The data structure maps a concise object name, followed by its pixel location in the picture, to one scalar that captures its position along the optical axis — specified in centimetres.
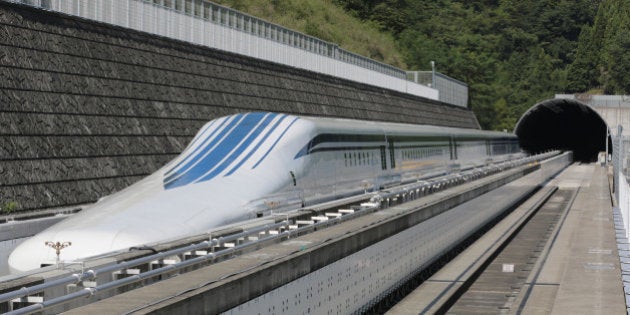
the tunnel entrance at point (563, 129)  11838
